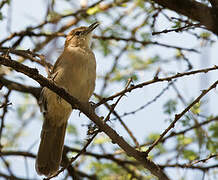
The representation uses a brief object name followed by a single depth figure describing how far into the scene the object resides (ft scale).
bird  33.91
